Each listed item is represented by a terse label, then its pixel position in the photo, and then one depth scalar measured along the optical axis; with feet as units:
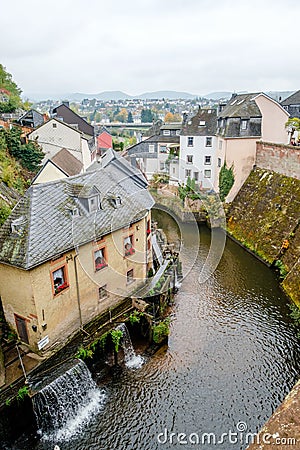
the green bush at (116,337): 49.95
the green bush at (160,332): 54.90
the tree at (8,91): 140.97
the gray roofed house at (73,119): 161.58
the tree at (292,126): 102.99
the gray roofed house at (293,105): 157.17
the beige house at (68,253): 43.06
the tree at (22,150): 94.59
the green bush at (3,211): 54.19
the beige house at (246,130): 105.70
